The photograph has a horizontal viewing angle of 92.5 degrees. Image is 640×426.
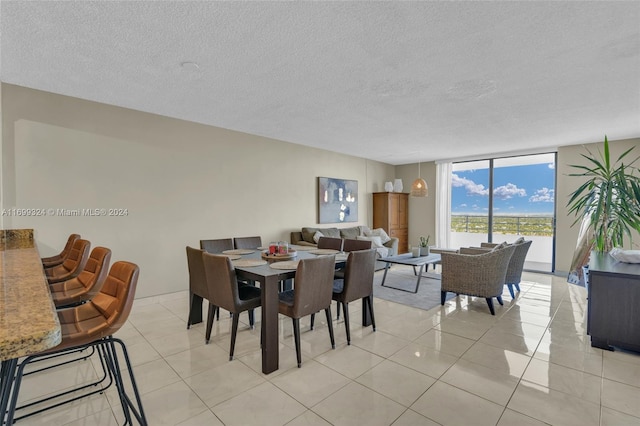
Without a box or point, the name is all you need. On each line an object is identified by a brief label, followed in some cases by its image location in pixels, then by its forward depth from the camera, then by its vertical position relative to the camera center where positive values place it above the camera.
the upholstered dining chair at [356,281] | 2.89 -0.72
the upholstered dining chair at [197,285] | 2.84 -0.76
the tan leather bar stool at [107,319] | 1.45 -0.59
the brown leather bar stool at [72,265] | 2.49 -0.49
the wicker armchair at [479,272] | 3.61 -0.79
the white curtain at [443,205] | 7.53 +0.05
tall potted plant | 3.39 -0.01
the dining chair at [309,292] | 2.46 -0.72
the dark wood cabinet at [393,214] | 7.49 -0.18
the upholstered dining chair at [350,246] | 3.61 -0.51
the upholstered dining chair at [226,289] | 2.52 -0.70
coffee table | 4.57 -0.83
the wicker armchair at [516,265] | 4.12 -0.80
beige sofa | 5.70 -0.56
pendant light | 5.70 +0.35
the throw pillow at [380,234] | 6.80 -0.61
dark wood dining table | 2.38 -0.80
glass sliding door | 7.31 +0.07
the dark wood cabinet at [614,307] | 2.63 -0.89
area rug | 4.14 -1.26
